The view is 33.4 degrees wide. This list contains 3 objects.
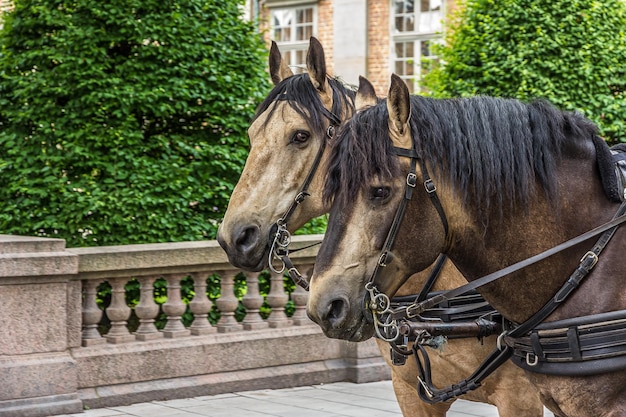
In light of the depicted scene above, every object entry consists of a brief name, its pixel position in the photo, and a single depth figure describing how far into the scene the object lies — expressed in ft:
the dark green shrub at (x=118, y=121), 26.30
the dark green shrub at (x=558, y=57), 34.01
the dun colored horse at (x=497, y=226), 11.02
